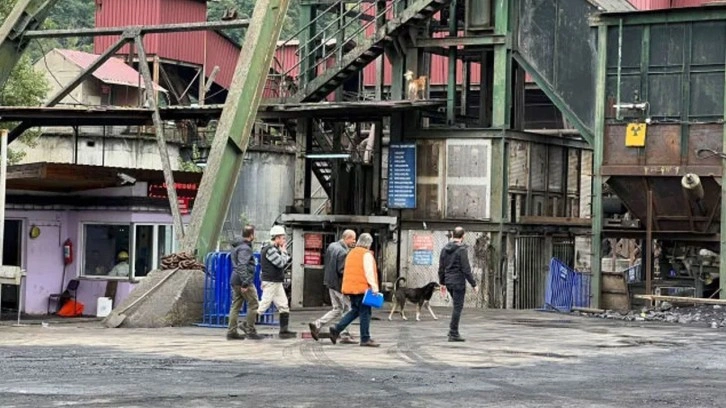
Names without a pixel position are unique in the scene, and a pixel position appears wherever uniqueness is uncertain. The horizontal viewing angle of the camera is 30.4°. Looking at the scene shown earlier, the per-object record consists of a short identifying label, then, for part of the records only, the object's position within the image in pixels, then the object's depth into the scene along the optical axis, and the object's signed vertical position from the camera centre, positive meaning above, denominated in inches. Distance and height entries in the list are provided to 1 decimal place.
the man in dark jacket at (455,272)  864.3 -28.6
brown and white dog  1417.3 +149.6
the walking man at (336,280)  859.4 -35.2
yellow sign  1237.7 +90.3
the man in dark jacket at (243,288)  879.7 -42.6
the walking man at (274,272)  872.9 -31.3
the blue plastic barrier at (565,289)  1342.3 -59.6
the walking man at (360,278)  818.2 -32.2
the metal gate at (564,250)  1518.2 -22.9
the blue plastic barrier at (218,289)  998.4 -48.9
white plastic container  1198.9 -76.2
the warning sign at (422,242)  1434.1 -15.7
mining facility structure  1205.1 +91.4
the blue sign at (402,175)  1437.0 +55.9
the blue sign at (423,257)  1429.6 -32.0
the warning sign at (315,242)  1494.8 -18.8
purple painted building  1216.8 -12.8
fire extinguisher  1228.5 -29.1
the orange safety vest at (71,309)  1218.6 -80.9
